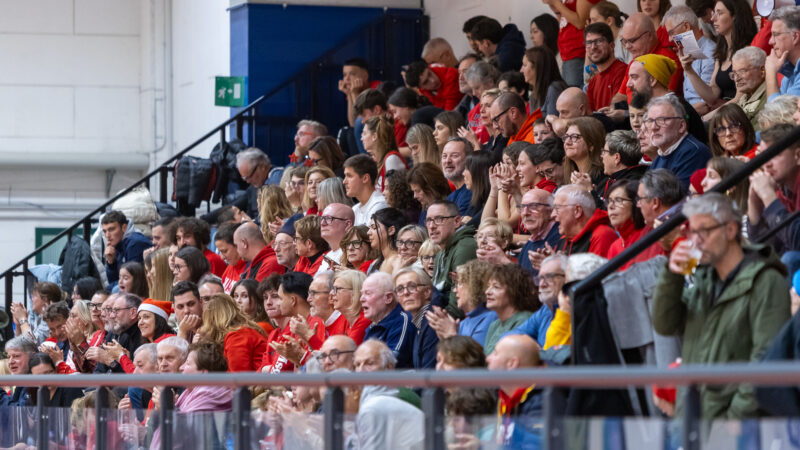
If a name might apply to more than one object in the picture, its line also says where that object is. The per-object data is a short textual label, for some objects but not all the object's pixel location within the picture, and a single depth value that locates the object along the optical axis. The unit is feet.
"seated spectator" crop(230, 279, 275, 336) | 53.31
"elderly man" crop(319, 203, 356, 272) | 55.42
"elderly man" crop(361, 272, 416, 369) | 42.83
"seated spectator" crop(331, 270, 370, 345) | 46.26
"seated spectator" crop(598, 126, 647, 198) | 46.47
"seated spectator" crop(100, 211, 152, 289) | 72.69
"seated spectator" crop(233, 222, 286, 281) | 60.54
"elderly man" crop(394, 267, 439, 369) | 43.83
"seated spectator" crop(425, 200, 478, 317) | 45.95
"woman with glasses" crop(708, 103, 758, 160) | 42.09
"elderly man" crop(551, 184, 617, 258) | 41.78
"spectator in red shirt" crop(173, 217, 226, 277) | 64.13
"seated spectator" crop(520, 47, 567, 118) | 60.49
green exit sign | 87.56
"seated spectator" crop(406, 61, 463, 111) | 73.97
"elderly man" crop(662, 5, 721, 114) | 53.36
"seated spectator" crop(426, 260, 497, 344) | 40.63
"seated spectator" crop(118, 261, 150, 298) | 64.49
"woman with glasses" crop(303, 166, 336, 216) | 61.36
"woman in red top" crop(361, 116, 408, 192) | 62.75
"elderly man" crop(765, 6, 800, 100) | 46.98
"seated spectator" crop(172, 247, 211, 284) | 59.52
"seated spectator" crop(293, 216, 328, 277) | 56.49
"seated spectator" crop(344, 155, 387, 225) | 58.08
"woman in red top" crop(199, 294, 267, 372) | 48.16
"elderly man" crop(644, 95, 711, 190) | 43.86
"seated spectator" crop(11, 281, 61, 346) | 71.77
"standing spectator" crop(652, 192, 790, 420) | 27.09
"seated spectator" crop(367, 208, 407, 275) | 50.98
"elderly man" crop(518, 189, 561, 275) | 45.14
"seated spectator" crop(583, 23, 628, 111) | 58.23
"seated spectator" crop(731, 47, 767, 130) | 48.08
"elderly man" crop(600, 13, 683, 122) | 55.77
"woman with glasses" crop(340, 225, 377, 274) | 52.19
